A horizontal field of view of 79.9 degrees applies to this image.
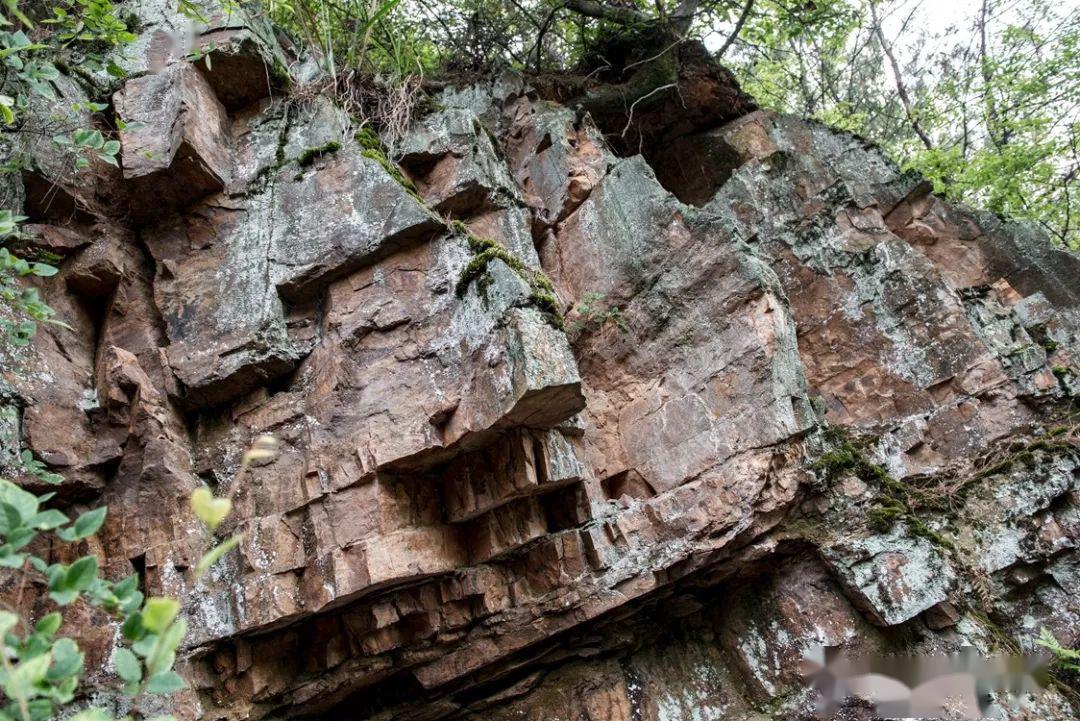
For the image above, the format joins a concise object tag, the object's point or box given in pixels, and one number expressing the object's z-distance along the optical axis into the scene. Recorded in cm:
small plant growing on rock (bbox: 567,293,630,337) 629
